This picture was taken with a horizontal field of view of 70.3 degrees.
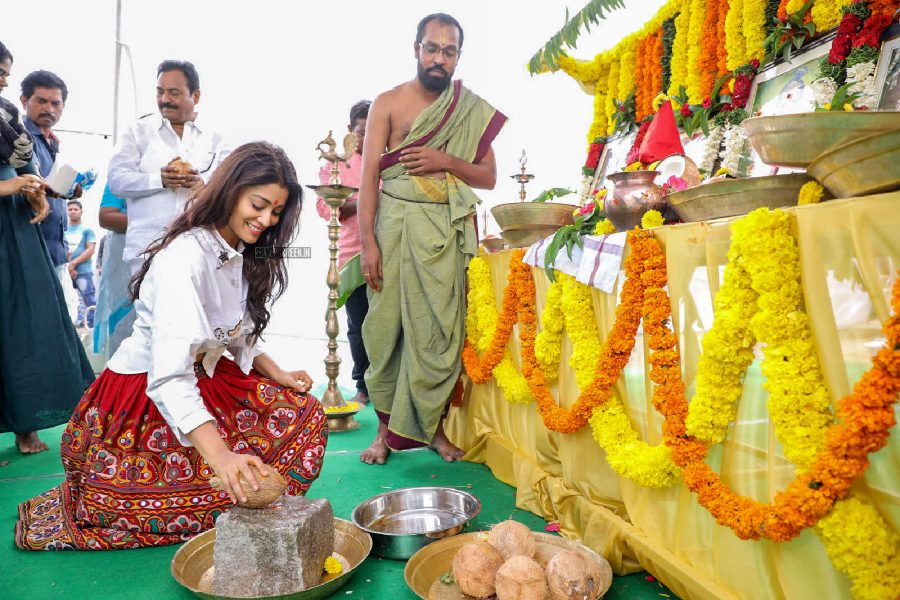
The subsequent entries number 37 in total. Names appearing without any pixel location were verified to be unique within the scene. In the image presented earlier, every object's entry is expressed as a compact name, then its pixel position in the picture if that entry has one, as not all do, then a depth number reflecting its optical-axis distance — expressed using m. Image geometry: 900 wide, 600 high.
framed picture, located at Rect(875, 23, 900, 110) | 2.56
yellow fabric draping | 1.25
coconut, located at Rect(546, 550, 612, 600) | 1.62
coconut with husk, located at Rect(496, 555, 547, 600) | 1.62
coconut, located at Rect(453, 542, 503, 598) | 1.74
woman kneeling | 2.08
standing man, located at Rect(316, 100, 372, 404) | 4.71
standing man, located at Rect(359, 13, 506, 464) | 3.28
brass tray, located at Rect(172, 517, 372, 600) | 1.80
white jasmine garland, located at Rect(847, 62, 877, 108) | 2.62
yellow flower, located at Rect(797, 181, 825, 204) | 1.54
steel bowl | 2.44
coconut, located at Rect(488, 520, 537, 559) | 1.82
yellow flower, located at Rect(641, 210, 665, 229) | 2.11
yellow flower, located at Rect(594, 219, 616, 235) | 2.40
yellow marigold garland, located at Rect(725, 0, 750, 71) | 3.40
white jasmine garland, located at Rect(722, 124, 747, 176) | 3.25
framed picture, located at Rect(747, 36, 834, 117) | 2.98
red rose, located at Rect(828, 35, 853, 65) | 2.75
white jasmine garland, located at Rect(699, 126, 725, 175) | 3.46
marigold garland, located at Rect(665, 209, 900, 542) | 1.16
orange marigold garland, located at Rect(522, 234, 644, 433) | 1.89
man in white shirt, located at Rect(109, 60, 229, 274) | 3.64
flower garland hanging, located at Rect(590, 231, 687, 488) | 1.76
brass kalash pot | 2.18
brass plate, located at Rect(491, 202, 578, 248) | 2.99
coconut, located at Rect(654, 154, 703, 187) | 2.36
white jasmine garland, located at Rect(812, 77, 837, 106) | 2.78
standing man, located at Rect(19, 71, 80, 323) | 3.89
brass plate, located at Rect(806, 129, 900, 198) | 1.23
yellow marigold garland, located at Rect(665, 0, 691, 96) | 3.91
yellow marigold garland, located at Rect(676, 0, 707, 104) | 3.72
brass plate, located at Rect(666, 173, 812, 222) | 1.63
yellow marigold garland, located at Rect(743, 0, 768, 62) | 3.27
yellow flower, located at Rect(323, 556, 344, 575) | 1.93
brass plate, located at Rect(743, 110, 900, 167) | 1.39
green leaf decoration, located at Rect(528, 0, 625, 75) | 4.23
